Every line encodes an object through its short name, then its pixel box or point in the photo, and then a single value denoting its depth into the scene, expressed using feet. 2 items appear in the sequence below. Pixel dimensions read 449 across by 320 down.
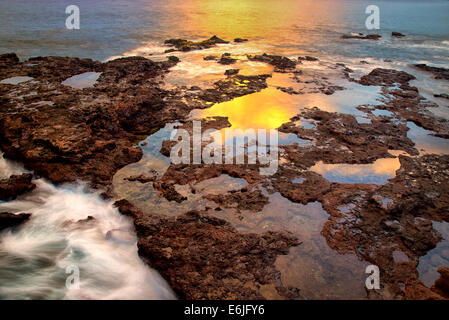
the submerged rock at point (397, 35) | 77.65
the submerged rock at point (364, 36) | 74.59
